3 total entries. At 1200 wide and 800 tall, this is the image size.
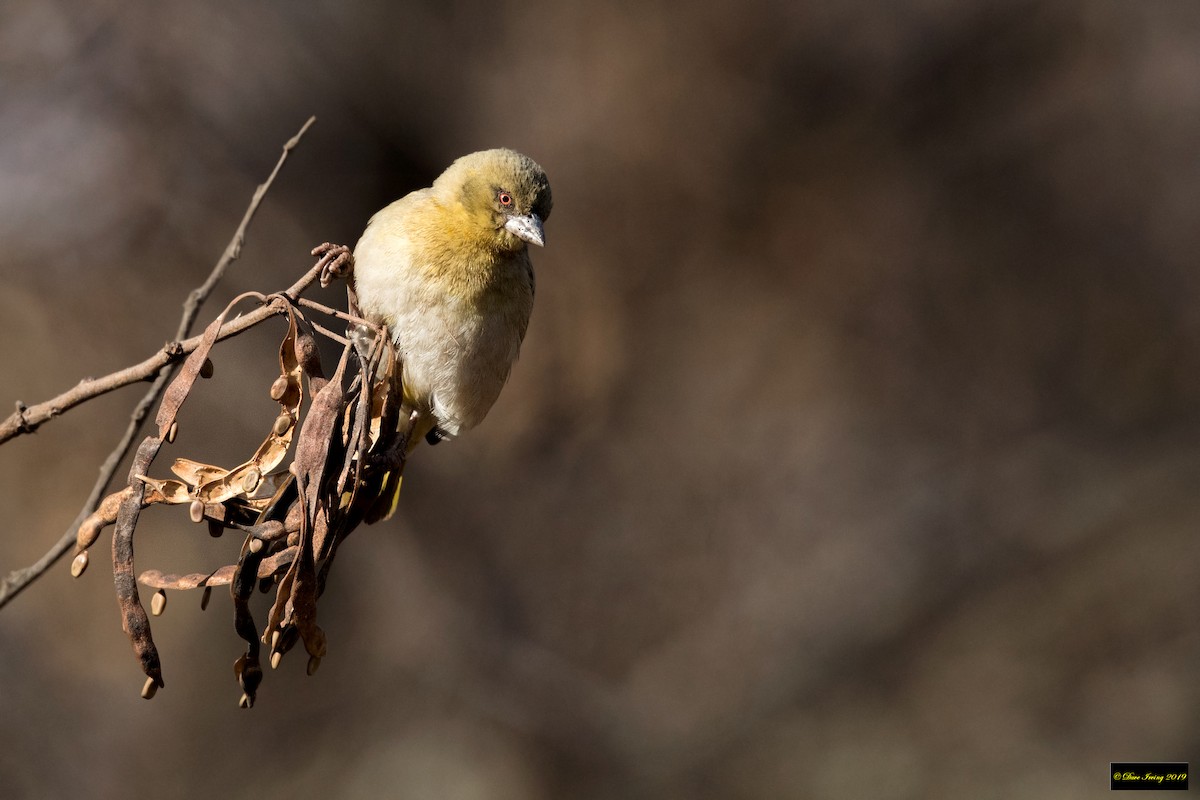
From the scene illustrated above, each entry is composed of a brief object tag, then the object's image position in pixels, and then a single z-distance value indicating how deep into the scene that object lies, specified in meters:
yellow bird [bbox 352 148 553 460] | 6.56
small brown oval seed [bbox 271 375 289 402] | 4.59
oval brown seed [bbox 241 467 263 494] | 4.37
